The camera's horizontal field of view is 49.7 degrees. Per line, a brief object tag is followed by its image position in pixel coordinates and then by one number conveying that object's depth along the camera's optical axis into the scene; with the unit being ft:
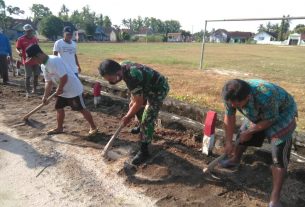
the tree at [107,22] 338.95
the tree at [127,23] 443.32
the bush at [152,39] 237.45
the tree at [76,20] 267.22
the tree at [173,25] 424.09
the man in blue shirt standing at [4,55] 31.22
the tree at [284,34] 251.15
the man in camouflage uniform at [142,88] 11.99
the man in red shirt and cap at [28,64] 27.09
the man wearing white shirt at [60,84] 15.57
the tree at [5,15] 198.13
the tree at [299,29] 244.46
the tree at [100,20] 346.95
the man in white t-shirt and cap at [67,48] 22.48
